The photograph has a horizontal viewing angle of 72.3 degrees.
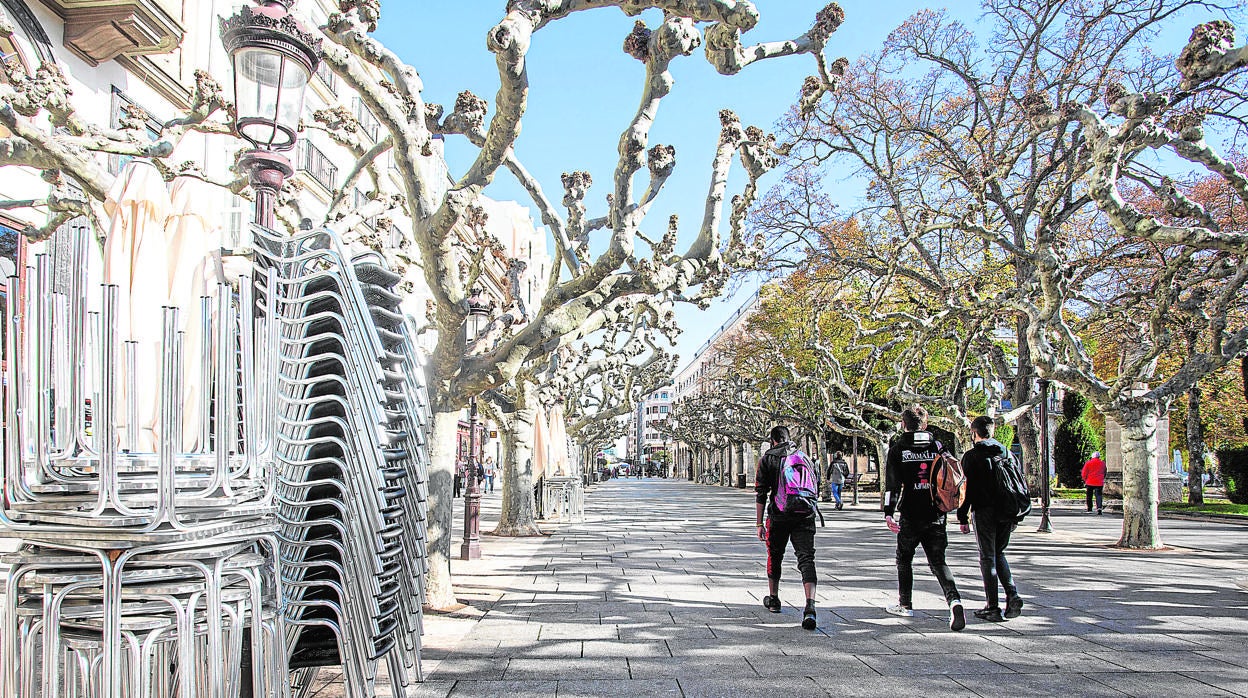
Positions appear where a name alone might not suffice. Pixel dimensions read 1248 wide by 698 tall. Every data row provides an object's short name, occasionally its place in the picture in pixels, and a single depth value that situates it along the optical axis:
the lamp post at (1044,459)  17.22
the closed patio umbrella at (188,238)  5.48
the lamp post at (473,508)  12.60
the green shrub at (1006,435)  35.79
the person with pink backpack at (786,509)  7.71
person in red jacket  23.62
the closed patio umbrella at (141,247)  5.08
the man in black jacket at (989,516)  7.51
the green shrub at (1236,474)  27.12
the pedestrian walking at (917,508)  7.46
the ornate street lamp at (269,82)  4.56
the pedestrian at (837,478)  26.09
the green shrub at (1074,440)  38.22
